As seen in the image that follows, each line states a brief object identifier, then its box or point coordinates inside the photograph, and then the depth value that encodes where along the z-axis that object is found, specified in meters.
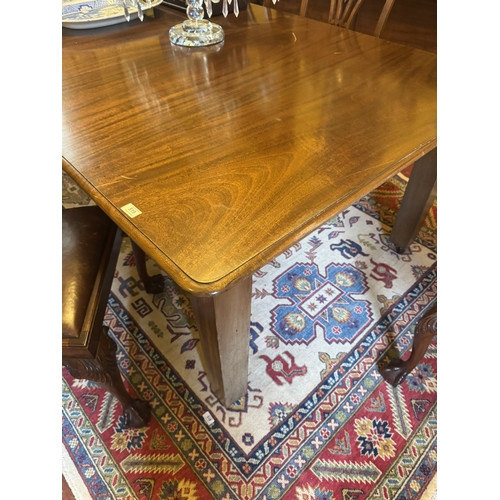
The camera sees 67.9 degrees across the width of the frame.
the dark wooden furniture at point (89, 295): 0.77
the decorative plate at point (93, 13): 1.12
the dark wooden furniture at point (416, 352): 0.92
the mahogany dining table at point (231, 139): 0.57
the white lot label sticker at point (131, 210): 0.58
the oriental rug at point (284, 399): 0.96
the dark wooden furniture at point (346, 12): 1.23
